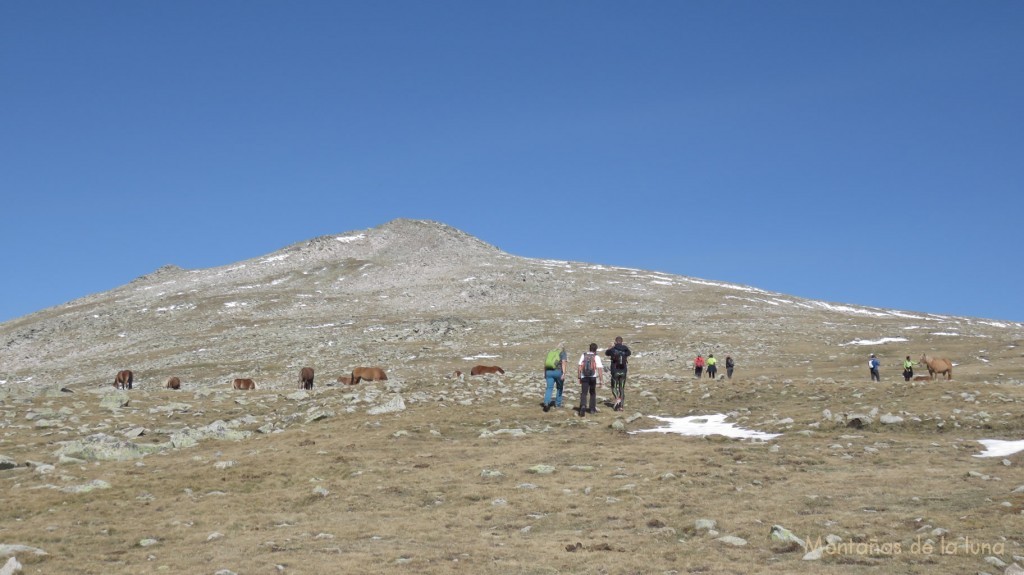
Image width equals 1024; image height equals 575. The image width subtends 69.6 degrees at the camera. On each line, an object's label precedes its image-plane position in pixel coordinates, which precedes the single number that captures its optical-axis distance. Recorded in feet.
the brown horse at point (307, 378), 127.37
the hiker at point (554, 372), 82.58
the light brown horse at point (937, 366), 121.90
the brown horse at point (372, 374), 133.39
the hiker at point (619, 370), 84.28
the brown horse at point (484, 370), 140.67
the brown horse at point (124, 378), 150.94
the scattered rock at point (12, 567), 34.71
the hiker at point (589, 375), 81.35
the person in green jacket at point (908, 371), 135.94
